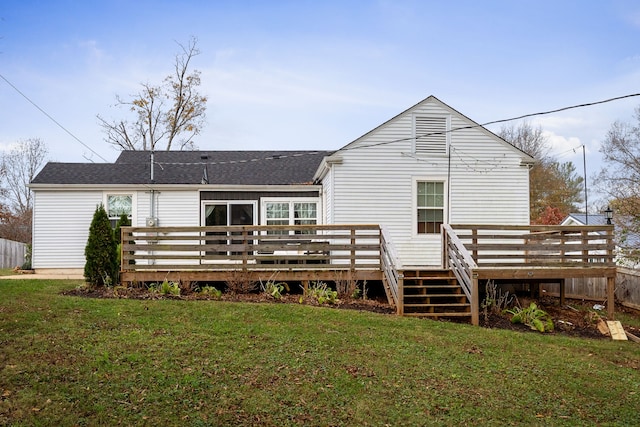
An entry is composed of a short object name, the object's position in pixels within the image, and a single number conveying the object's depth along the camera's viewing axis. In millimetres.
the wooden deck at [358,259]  11305
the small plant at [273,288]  10891
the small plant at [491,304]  10887
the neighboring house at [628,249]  16756
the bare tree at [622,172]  19664
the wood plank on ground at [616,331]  10101
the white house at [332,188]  13969
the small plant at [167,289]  10812
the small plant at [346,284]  11461
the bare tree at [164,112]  31766
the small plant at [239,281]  11555
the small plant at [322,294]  10734
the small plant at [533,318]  10156
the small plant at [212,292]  10844
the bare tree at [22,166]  36094
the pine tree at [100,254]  11477
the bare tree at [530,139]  38312
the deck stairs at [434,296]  10227
